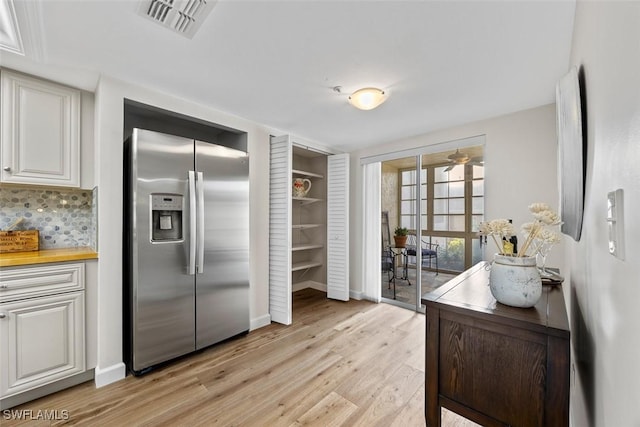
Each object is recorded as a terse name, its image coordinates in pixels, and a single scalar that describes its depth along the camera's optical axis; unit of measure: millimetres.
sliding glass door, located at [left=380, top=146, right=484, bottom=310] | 3092
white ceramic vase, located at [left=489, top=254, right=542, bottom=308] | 1102
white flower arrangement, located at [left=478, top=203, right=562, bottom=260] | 1108
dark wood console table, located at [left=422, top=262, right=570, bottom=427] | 942
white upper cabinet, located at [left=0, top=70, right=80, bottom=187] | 1848
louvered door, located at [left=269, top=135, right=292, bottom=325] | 3023
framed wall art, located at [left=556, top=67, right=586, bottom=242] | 1018
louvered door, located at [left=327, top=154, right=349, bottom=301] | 3934
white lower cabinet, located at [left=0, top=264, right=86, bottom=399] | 1681
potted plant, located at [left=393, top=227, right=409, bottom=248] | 3635
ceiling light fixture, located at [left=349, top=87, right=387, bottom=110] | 2098
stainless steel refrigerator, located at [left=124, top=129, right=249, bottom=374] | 2061
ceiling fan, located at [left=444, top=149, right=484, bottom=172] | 3018
